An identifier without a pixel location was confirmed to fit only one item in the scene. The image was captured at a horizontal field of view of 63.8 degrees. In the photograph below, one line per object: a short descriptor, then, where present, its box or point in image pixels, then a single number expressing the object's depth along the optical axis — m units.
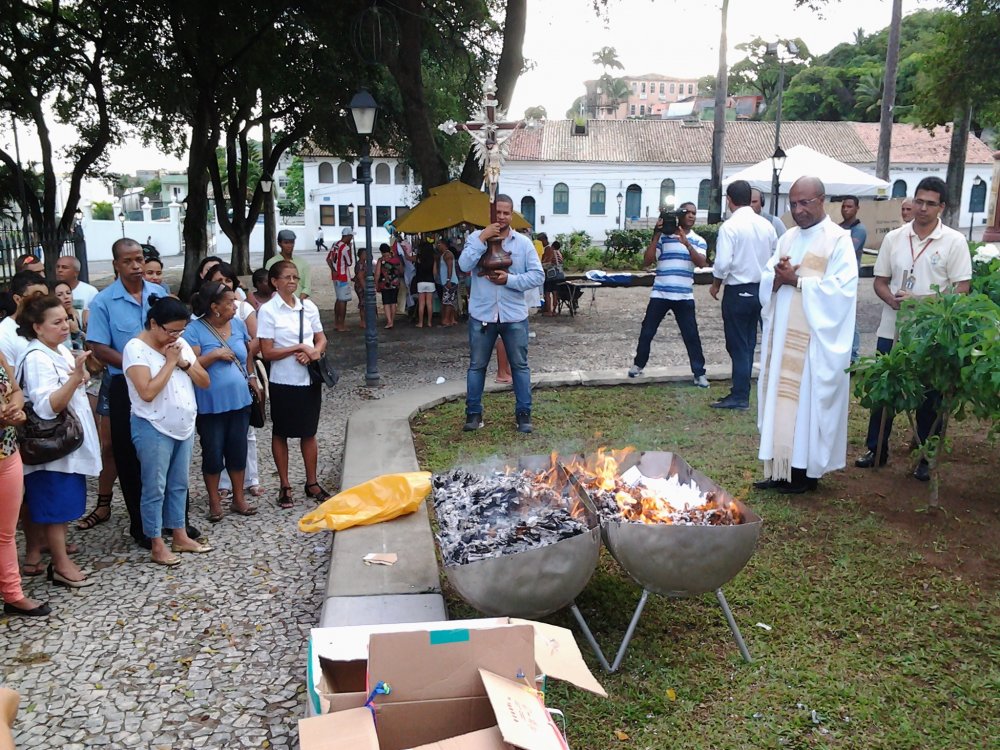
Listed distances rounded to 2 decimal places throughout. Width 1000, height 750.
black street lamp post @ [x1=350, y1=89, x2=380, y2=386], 9.70
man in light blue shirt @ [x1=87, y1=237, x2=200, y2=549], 5.10
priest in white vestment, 5.29
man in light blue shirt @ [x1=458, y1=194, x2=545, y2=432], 6.95
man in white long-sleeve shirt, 7.84
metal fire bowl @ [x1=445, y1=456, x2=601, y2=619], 3.40
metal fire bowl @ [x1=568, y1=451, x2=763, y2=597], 3.43
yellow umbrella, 12.56
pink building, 163.62
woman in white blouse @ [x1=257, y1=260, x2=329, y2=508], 5.61
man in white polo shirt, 5.68
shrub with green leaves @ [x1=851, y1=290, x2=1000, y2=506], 4.44
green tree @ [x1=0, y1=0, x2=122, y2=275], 18.70
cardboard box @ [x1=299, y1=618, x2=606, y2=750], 2.52
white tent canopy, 15.54
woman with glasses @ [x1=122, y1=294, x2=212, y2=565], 4.65
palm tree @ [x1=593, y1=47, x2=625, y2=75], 101.31
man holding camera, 8.52
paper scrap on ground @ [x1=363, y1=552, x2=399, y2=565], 4.59
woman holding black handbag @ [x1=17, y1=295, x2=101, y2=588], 4.42
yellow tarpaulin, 5.16
